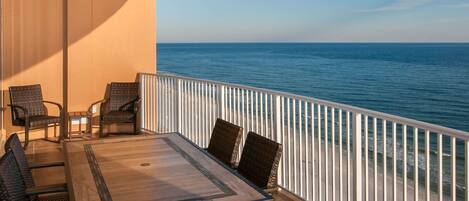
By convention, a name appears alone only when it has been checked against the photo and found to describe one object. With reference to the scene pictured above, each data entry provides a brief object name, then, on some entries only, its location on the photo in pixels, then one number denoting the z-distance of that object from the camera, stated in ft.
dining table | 5.84
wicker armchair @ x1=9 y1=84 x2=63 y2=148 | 18.58
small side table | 20.63
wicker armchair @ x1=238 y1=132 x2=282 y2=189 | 7.37
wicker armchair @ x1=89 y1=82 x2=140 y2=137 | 21.01
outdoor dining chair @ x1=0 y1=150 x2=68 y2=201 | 5.75
